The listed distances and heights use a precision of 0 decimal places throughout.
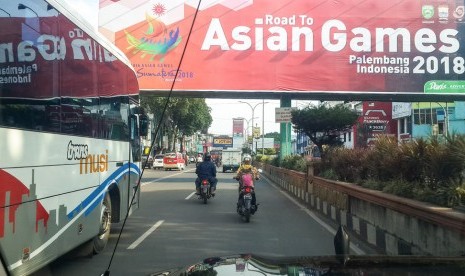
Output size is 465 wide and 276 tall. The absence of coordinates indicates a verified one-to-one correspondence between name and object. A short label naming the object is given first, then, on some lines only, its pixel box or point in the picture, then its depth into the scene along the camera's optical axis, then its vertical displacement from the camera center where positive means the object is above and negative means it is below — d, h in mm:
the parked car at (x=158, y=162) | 49438 -835
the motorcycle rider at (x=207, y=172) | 16094 -603
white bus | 4270 +235
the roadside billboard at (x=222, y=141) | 77919 +1889
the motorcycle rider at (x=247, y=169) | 12539 -406
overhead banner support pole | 28906 +716
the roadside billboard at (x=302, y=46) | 26172 +5652
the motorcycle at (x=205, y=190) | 15758 -1166
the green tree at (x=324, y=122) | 22953 +1470
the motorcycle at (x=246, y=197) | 11523 -1048
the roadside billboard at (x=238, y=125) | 97269 +5589
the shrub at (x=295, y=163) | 19864 -441
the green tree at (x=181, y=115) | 48688 +4547
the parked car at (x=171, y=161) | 46531 -698
